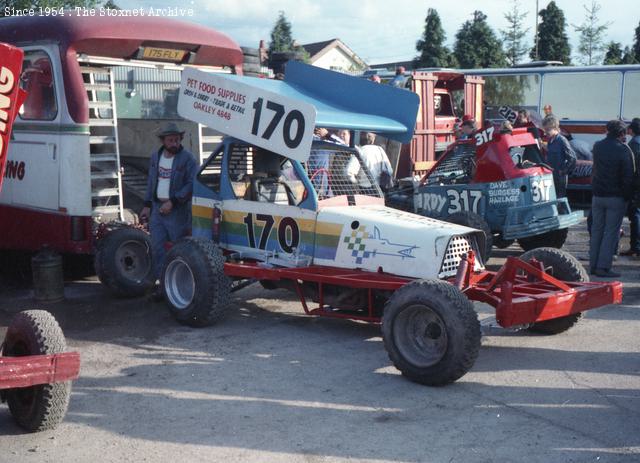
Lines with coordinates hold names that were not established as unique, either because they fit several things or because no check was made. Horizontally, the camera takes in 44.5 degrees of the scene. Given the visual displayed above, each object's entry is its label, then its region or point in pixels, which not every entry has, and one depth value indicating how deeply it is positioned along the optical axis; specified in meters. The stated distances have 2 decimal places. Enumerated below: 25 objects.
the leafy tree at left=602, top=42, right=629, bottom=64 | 32.62
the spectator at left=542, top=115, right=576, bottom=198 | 11.37
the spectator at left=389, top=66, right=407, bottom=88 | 16.63
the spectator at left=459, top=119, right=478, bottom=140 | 12.73
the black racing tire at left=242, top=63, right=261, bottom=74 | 11.49
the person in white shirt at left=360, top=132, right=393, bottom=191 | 11.35
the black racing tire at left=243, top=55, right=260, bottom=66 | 11.63
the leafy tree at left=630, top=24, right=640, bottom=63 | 33.70
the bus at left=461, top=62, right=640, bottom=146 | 19.69
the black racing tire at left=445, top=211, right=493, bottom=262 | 9.43
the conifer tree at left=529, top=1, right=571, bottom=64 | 37.88
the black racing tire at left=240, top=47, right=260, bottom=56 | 11.65
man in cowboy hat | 8.52
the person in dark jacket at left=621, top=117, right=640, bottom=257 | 9.45
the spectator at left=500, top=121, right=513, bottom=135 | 10.29
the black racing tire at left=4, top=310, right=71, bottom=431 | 4.80
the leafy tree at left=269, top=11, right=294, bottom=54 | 56.08
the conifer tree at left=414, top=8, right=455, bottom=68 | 43.88
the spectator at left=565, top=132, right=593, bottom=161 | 16.98
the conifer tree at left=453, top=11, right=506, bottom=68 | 38.59
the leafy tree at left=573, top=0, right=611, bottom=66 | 32.72
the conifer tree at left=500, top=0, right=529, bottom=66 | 36.25
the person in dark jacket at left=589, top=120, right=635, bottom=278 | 9.38
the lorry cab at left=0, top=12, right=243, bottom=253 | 8.64
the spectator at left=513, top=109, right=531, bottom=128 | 14.48
